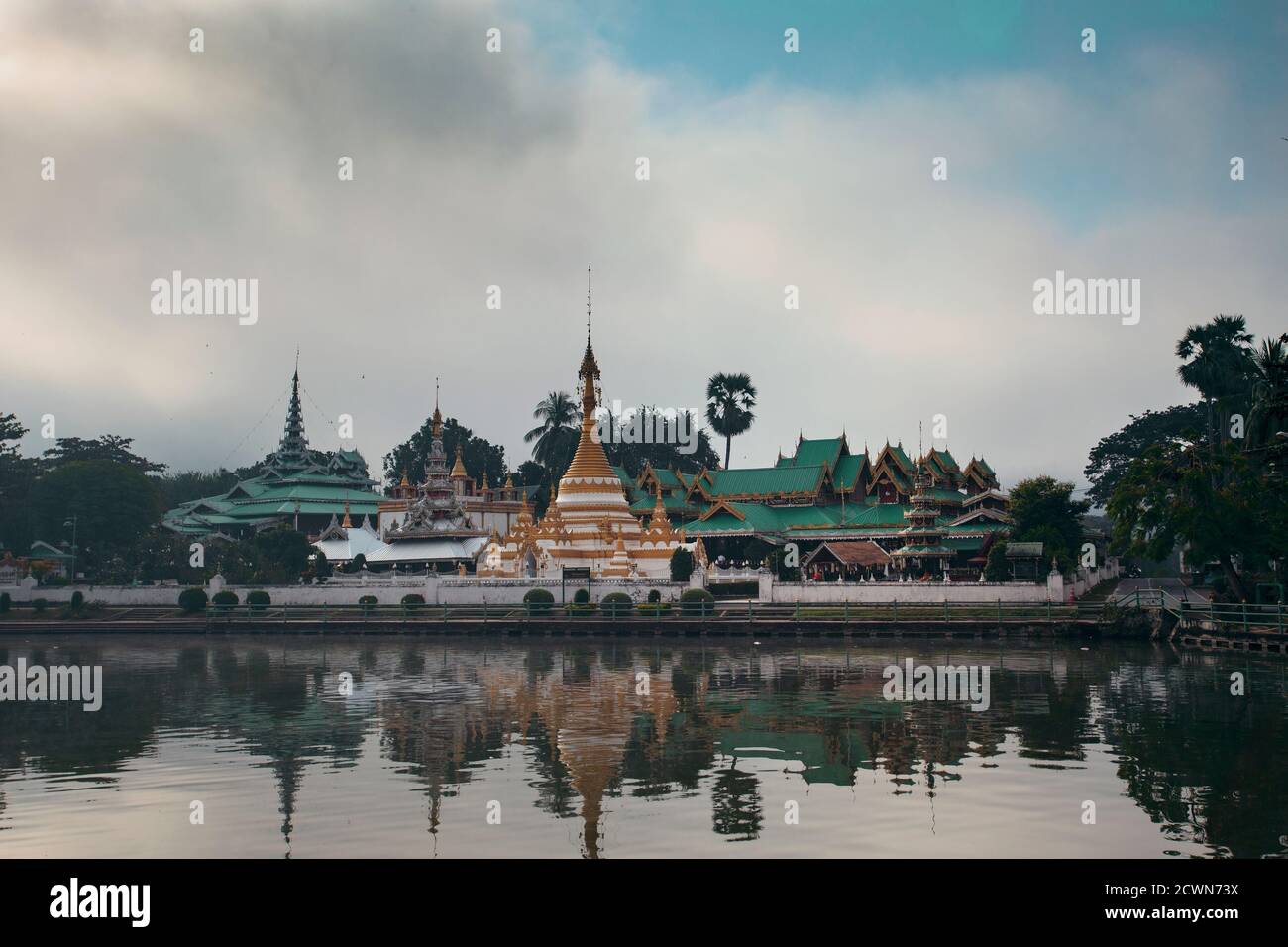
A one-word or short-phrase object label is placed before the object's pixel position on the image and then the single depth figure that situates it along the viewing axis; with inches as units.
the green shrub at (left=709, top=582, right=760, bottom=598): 2349.9
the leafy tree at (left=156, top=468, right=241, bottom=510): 5059.1
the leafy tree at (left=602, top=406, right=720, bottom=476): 4153.5
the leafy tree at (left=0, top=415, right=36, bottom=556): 3304.6
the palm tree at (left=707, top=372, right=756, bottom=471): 3782.0
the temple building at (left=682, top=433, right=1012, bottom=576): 2578.7
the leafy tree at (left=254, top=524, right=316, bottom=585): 2837.1
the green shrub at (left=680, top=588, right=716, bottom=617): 2201.0
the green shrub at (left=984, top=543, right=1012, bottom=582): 2243.7
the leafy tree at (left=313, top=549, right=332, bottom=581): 2839.6
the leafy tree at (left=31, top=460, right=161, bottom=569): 3053.6
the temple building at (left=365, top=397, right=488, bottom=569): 3043.8
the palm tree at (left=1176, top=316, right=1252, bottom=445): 2539.4
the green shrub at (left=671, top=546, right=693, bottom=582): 2481.5
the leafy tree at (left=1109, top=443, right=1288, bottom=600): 1733.5
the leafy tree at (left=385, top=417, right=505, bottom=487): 4338.1
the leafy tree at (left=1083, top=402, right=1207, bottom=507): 3528.5
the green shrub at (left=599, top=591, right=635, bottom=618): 2244.1
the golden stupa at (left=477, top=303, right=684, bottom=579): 2581.2
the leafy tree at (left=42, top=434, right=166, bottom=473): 4060.0
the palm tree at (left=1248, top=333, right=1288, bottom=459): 1600.6
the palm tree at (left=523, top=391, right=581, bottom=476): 3698.3
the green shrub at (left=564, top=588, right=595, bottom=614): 2271.2
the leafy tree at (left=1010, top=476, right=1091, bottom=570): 2261.3
